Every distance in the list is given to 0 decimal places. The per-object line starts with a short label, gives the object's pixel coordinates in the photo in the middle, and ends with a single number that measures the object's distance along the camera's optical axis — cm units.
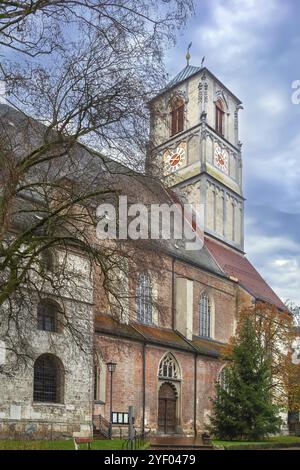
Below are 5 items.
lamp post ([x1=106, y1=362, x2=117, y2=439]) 2339
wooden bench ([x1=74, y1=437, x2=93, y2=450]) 1536
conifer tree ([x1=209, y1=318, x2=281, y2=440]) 2541
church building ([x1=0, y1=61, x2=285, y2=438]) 1598
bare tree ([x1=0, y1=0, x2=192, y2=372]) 1017
